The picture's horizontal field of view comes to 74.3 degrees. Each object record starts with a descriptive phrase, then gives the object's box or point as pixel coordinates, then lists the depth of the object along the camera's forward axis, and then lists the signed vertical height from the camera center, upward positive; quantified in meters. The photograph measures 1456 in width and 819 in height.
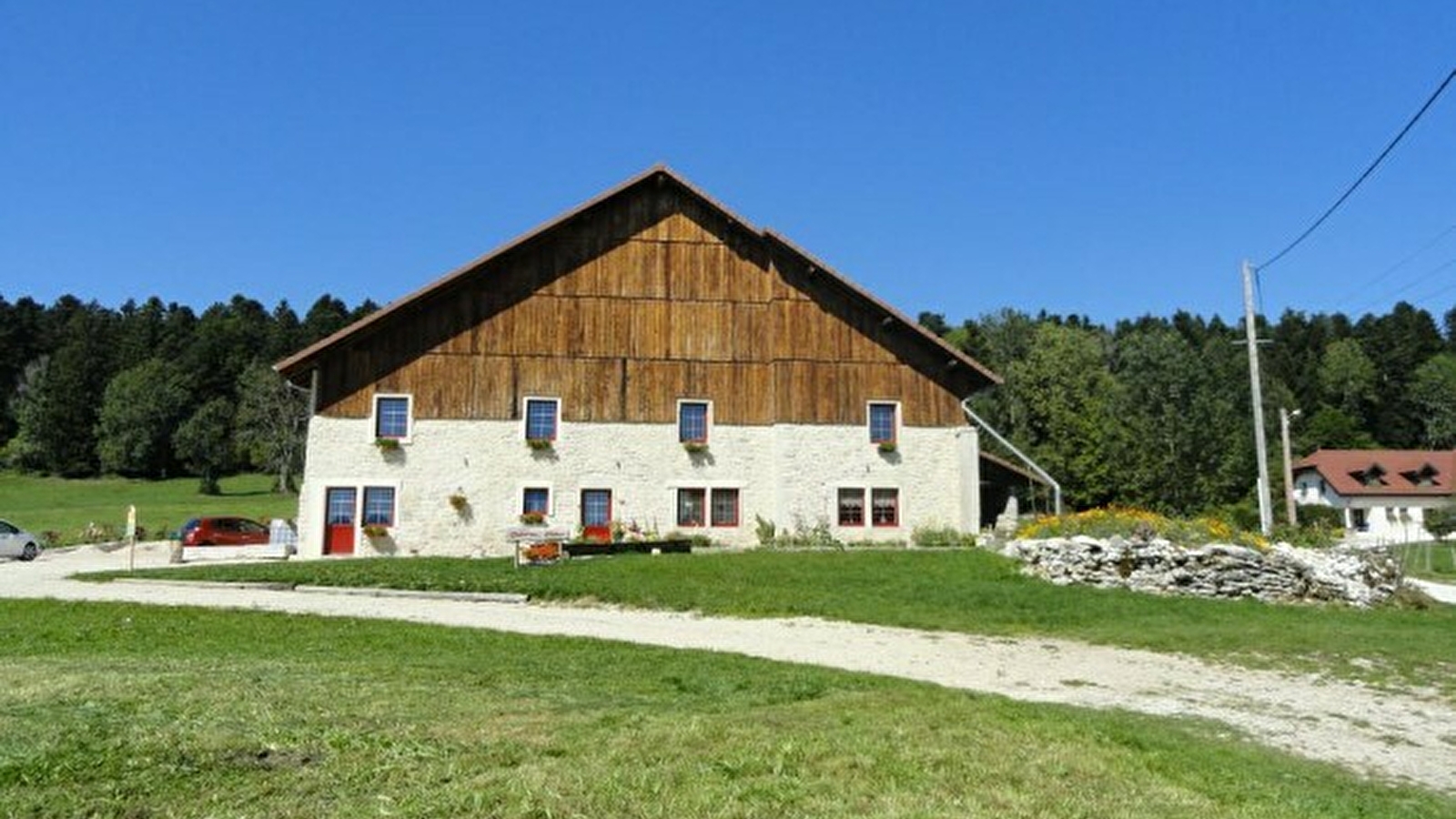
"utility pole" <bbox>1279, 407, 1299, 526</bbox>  33.35 +1.45
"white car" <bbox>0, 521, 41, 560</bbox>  33.12 -1.19
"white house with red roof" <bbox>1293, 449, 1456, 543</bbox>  75.25 +2.64
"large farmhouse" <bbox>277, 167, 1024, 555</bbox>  29.33 +3.64
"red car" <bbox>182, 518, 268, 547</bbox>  35.91 -0.89
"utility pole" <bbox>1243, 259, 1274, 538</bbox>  24.39 +1.74
